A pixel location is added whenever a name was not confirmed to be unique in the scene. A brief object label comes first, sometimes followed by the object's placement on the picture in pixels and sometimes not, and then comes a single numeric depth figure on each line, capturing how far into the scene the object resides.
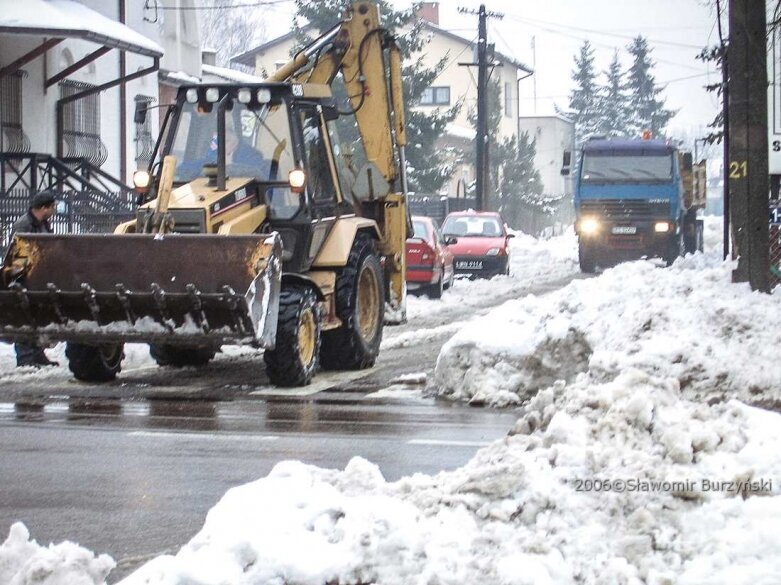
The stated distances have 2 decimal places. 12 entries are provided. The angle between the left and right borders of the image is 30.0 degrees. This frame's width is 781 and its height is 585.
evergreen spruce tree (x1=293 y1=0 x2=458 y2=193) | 47.22
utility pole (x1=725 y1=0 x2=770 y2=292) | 13.79
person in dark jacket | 14.36
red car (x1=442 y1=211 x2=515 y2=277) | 32.38
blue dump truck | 35.09
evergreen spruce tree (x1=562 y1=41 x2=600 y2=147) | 97.12
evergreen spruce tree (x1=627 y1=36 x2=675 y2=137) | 97.00
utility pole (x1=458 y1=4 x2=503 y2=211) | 46.00
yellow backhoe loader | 12.09
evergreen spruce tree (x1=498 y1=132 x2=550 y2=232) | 67.19
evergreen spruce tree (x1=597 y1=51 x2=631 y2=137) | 96.50
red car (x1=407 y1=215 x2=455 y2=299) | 25.72
